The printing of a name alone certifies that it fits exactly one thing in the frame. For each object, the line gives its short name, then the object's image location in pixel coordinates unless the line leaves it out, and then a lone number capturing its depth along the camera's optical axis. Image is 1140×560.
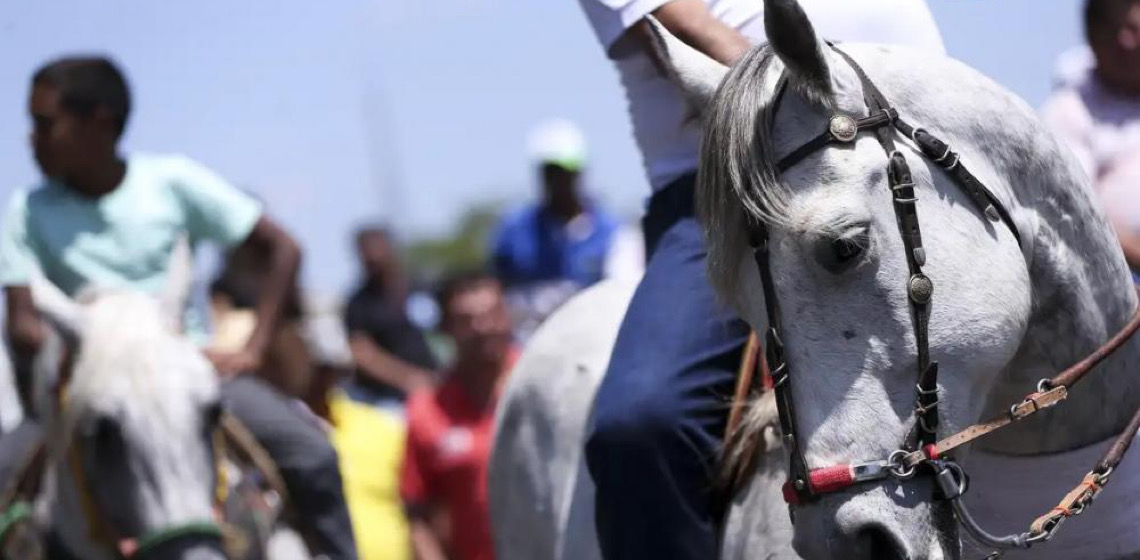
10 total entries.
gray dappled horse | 6.16
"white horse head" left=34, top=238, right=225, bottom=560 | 11.26
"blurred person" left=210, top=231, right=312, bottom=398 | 15.88
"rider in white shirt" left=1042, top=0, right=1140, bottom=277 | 9.50
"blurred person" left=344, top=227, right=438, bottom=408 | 24.12
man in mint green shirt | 12.72
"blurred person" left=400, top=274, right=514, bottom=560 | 17.86
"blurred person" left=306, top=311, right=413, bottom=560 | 19.52
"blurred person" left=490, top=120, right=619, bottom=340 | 19.56
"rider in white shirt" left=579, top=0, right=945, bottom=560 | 7.89
